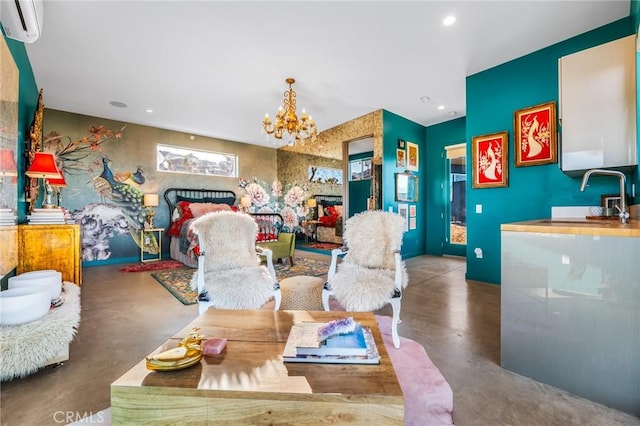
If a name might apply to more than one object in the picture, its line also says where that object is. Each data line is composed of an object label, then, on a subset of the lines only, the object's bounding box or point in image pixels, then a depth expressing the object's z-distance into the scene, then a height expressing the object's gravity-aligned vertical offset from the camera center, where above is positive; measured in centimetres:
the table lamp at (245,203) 640 +22
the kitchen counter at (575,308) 133 -56
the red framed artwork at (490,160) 340 +67
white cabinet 196 +81
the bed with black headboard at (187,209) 453 +7
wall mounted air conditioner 173 +137
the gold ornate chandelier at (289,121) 382 +135
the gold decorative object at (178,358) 93 -54
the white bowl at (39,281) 195 -51
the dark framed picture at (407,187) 508 +47
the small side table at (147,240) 523 -56
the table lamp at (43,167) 272 +50
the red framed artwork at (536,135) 296 +88
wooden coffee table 83 -59
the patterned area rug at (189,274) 316 -97
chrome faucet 169 +8
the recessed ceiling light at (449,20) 244 +181
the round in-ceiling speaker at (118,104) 428 +183
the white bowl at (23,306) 156 -57
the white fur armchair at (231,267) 195 -50
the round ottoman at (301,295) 263 -87
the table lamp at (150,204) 517 +18
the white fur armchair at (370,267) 195 -52
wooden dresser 258 -37
